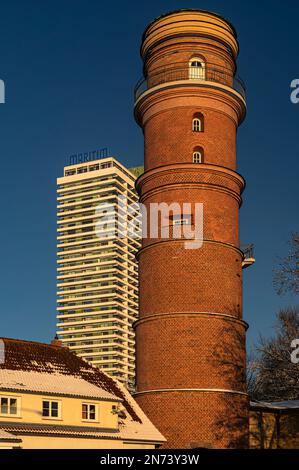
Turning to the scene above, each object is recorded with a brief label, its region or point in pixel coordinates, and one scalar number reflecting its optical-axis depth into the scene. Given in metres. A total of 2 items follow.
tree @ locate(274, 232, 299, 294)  24.33
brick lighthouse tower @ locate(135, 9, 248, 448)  36.44
